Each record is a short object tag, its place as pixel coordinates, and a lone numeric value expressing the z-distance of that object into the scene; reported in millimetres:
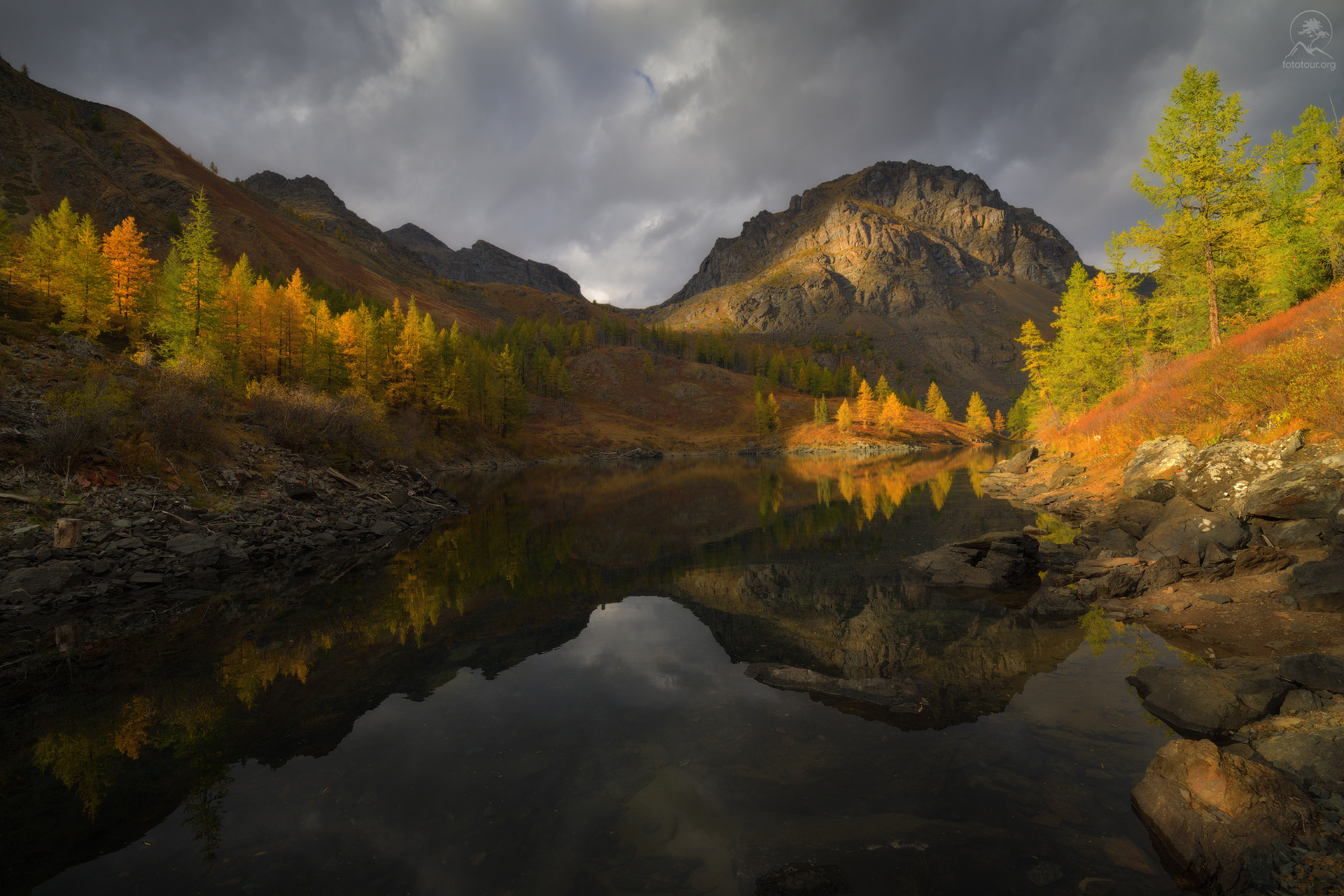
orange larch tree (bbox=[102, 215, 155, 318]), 39719
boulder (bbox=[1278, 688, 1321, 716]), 7789
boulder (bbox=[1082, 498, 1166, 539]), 18734
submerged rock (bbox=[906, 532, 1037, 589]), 17109
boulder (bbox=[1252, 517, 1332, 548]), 12852
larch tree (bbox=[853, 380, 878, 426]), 124938
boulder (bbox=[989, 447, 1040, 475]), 46978
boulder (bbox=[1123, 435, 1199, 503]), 19516
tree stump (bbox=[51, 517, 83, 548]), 17125
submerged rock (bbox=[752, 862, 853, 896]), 5652
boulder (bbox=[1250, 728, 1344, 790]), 6211
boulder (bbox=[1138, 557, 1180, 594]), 14500
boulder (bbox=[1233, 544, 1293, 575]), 13031
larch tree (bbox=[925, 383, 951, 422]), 144375
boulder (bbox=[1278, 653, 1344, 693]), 8023
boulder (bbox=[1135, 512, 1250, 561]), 14391
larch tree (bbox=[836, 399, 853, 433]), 118688
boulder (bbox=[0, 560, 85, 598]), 15422
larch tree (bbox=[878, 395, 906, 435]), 123062
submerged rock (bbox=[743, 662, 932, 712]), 9867
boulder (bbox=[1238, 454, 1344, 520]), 12930
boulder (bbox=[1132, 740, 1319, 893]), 5359
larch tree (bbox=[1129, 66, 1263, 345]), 26516
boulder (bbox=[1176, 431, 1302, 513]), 15359
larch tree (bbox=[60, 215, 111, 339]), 35553
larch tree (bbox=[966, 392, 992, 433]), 142625
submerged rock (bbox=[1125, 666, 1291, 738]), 8117
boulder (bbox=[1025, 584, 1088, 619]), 13984
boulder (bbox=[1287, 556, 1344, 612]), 10859
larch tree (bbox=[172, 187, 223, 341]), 38469
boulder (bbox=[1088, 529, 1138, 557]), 17466
